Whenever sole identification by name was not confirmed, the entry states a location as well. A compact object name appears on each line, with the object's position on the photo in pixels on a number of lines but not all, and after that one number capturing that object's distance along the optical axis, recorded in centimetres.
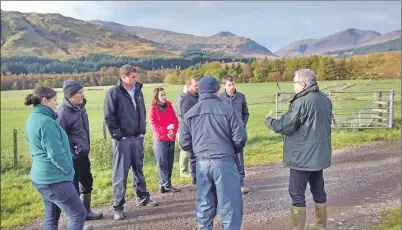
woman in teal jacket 329
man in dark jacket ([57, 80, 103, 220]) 415
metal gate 1302
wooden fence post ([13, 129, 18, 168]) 947
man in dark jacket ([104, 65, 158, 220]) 476
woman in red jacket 590
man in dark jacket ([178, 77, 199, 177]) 601
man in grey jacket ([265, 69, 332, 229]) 381
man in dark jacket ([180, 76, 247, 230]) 351
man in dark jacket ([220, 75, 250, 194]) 565
